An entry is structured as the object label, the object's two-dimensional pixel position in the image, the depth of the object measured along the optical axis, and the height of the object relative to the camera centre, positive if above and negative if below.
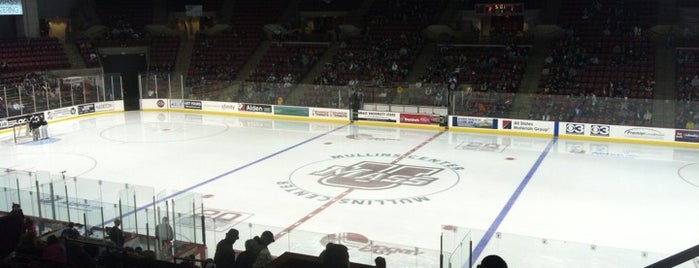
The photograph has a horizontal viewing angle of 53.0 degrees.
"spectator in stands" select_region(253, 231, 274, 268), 7.56 -2.17
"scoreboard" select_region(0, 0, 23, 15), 33.53 +2.95
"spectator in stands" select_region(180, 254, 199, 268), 6.30 -1.82
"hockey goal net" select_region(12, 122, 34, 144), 24.78 -2.44
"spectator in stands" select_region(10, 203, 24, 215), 10.49 -2.10
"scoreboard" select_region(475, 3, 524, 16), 35.41 +2.42
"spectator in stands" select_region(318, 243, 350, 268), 6.07 -1.72
